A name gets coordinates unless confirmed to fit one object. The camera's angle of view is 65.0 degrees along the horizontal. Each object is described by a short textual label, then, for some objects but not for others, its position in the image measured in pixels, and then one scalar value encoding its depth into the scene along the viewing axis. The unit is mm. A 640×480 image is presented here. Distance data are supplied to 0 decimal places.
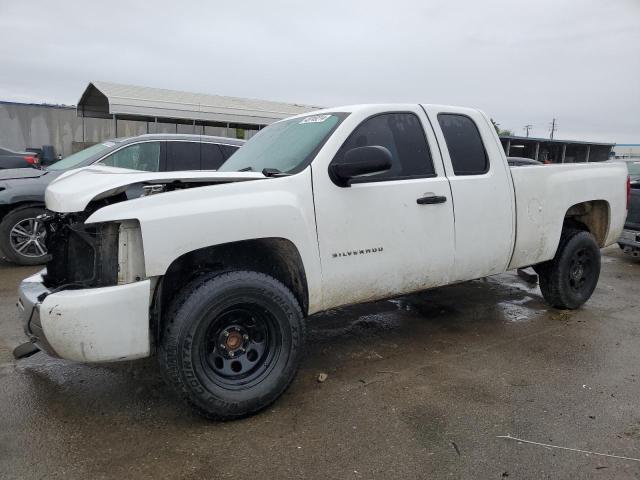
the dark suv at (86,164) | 6484
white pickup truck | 2736
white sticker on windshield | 3782
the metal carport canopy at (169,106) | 15961
